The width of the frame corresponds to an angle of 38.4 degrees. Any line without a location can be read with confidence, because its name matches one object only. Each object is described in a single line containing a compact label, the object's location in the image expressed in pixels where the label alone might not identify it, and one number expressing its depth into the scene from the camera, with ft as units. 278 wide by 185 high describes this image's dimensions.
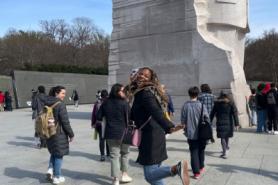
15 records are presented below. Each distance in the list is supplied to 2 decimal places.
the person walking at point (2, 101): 100.69
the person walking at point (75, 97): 110.73
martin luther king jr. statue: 49.88
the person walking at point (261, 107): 44.60
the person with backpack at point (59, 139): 22.56
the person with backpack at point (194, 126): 23.82
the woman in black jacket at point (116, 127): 22.26
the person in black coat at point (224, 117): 29.94
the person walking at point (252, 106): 50.07
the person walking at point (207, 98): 33.50
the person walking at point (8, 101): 101.86
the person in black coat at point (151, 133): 16.90
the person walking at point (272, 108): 43.55
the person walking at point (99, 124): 28.58
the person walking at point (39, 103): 34.94
